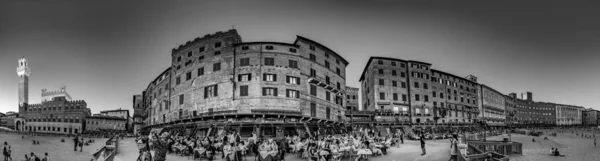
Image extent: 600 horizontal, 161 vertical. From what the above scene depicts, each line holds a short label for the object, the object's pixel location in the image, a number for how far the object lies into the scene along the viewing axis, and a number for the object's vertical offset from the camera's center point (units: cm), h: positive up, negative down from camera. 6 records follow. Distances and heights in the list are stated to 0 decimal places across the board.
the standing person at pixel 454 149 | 1842 -286
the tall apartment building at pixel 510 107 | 12025 -383
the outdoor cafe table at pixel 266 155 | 1872 -315
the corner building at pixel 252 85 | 4366 +196
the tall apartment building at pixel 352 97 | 9488 +31
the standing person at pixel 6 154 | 3894 -621
